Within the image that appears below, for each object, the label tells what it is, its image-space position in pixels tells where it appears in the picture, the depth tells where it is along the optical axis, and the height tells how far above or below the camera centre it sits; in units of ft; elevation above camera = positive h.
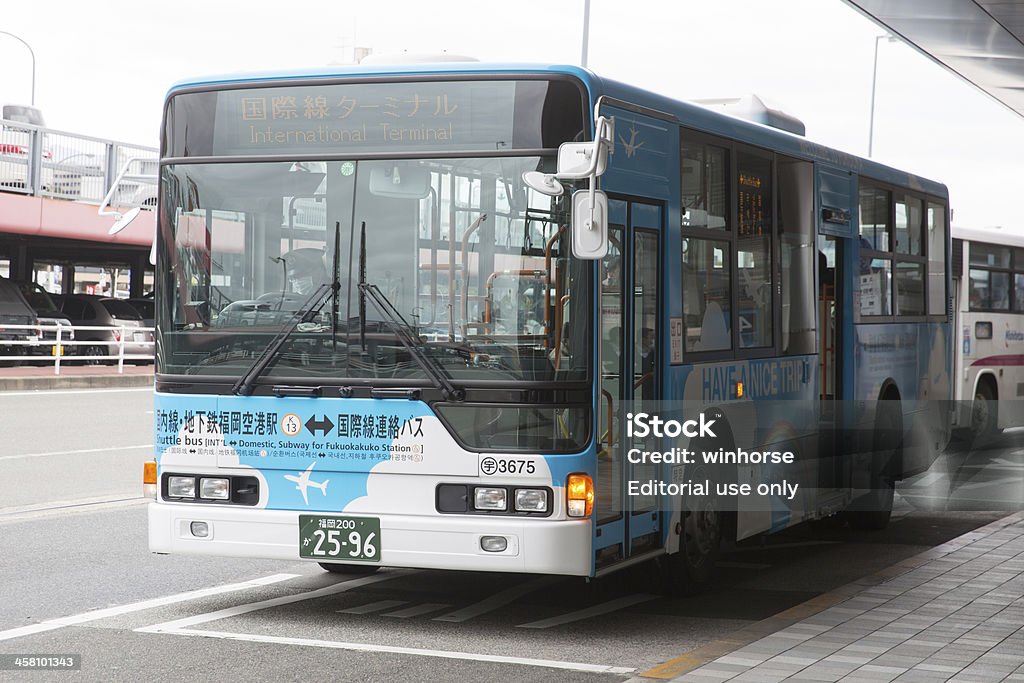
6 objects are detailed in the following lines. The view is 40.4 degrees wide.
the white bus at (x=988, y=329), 70.79 +0.27
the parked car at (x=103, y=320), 115.55 +0.83
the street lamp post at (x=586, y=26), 104.32 +22.96
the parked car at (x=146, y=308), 123.03 +1.93
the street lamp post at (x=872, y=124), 160.56 +24.32
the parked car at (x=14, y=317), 102.94 +0.93
